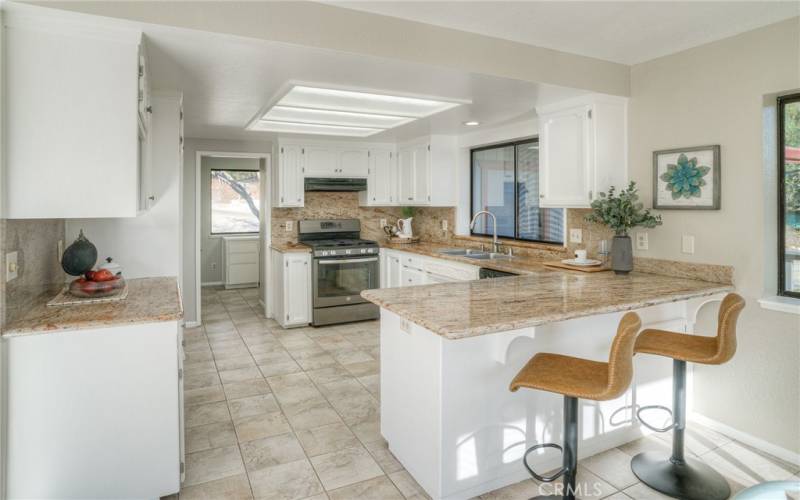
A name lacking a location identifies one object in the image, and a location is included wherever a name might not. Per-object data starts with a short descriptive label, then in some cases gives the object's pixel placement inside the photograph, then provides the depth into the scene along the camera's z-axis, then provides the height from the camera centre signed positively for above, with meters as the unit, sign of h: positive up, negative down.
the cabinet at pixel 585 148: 3.31 +0.68
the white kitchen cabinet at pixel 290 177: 5.52 +0.80
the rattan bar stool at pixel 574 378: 1.78 -0.53
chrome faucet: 4.73 +0.00
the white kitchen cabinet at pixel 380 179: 6.01 +0.83
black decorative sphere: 2.55 -0.06
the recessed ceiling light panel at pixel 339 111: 3.33 +1.06
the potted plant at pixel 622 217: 3.13 +0.17
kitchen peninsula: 2.10 -0.60
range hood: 5.68 +0.75
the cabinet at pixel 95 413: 1.90 -0.69
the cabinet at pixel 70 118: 1.93 +0.54
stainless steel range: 5.39 -0.36
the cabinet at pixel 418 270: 4.46 -0.26
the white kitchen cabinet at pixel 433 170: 5.40 +0.86
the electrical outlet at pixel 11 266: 1.97 -0.08
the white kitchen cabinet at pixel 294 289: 5.36 -0.48
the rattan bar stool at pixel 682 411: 2.19 -0.84
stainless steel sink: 4.59 -0.11
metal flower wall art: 2.89 +0.41
